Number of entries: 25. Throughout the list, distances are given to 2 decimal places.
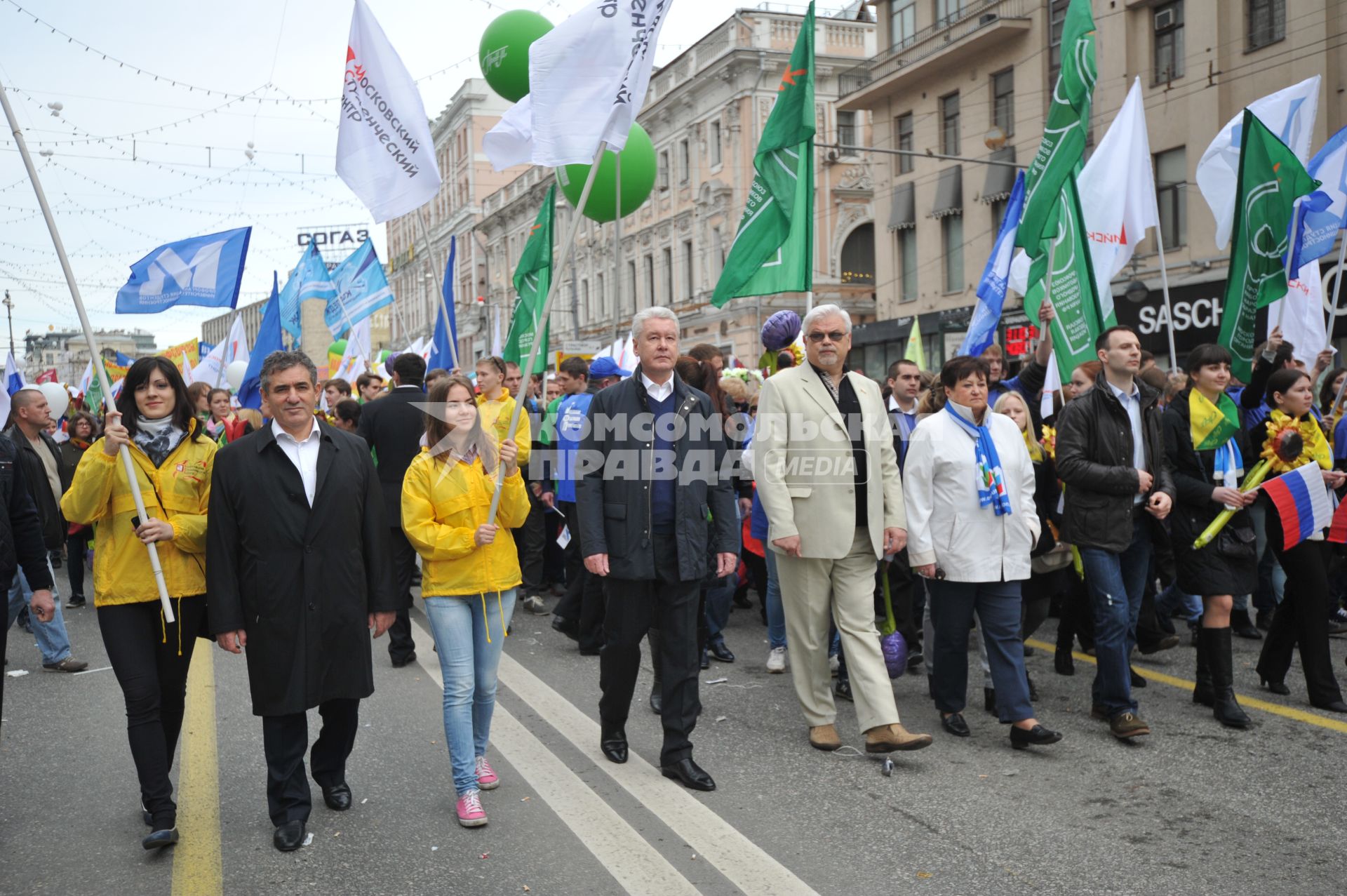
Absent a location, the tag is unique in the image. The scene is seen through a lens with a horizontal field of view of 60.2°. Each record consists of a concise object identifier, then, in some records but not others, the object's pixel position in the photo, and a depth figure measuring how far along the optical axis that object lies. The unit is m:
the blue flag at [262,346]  12.84
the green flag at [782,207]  8.12
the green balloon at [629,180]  12.26
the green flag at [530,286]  13.62
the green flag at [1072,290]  8.27
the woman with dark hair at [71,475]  10.70
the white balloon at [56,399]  8.12
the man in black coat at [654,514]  5.11
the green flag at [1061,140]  8.34
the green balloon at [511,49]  10.84
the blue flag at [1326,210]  8.57
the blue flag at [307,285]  18.02
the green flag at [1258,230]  8.18
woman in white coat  5.51
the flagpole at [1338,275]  7.80
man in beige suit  5.46
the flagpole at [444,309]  6.63
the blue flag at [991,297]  8.95
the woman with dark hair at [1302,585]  6.06
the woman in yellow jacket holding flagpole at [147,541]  4.40
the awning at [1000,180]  27.11
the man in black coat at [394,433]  7.90
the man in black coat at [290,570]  4.29
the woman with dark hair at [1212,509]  5.83
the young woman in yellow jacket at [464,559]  4.67
